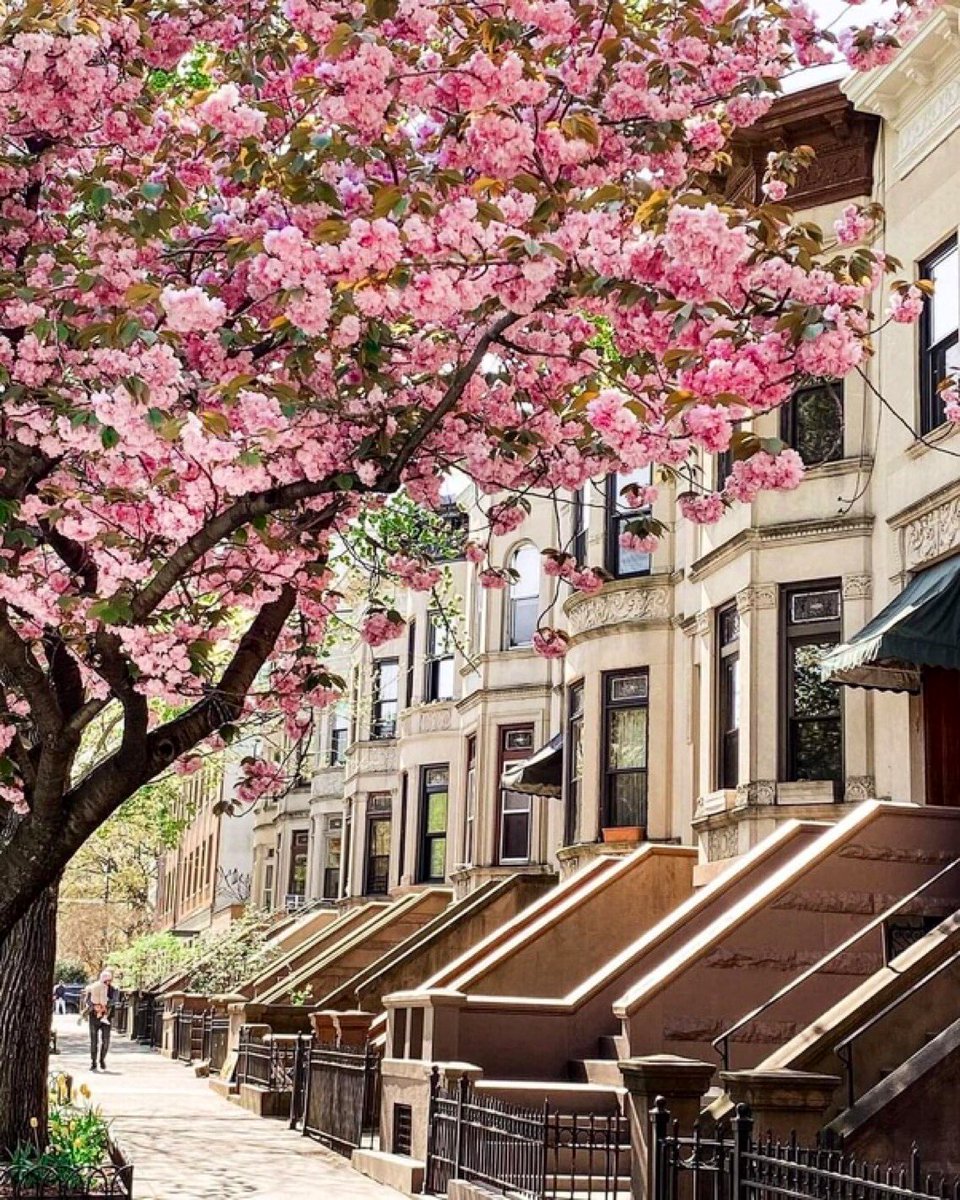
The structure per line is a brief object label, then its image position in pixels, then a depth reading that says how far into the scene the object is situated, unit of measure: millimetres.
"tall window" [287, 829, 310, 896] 47000
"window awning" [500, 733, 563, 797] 24875
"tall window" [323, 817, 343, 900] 43312
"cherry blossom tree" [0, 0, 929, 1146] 7531
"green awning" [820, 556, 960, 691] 14750
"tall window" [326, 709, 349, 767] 44688
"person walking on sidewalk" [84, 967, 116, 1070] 30047
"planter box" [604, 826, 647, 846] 20797
